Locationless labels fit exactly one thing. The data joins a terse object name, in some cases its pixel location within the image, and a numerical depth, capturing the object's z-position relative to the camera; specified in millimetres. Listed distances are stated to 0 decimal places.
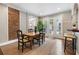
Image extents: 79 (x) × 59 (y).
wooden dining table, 1293
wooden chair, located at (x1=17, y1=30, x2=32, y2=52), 1262
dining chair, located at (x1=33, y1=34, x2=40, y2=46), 1320
